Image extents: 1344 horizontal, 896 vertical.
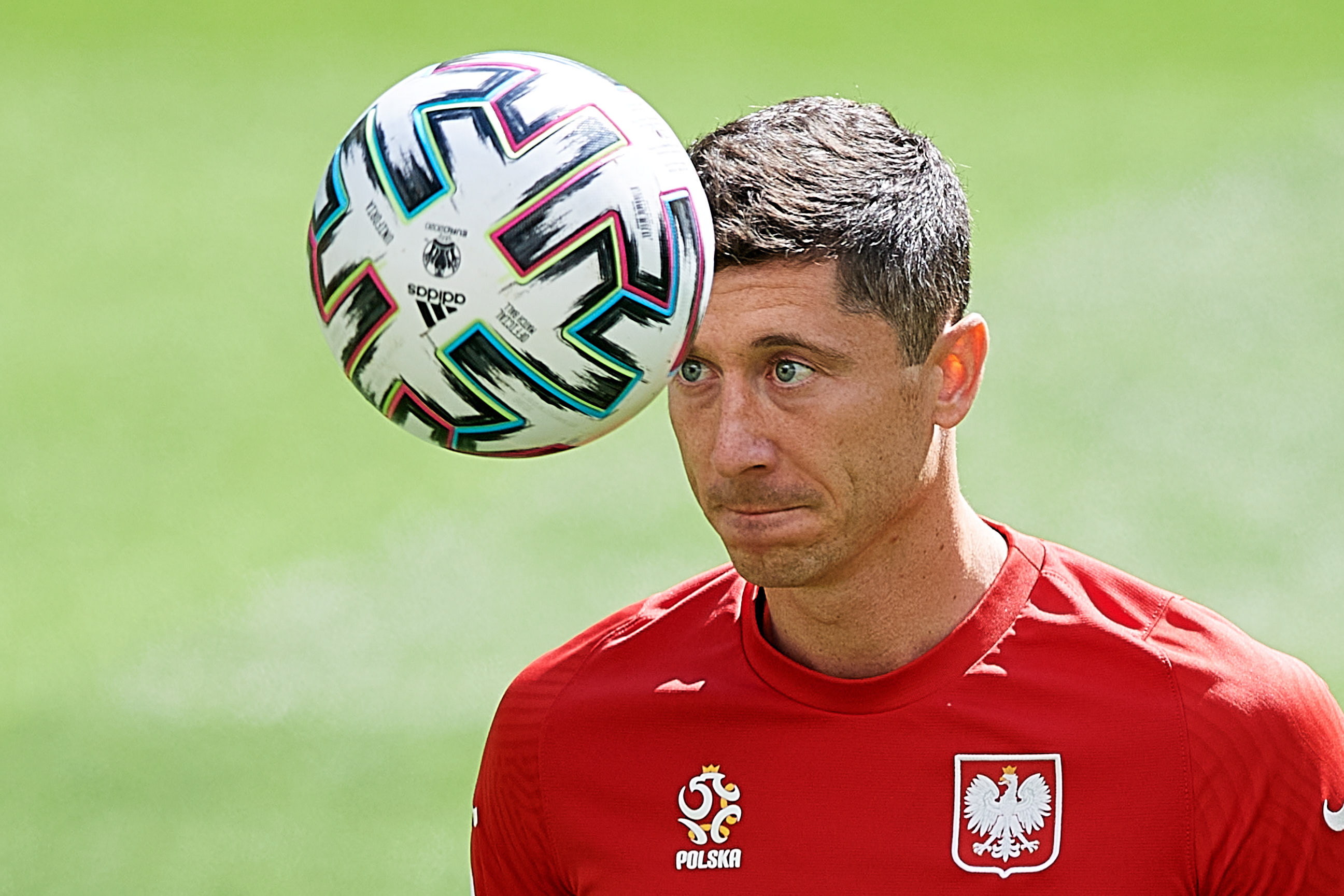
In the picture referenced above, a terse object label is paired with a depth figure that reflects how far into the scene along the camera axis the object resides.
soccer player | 6.32
